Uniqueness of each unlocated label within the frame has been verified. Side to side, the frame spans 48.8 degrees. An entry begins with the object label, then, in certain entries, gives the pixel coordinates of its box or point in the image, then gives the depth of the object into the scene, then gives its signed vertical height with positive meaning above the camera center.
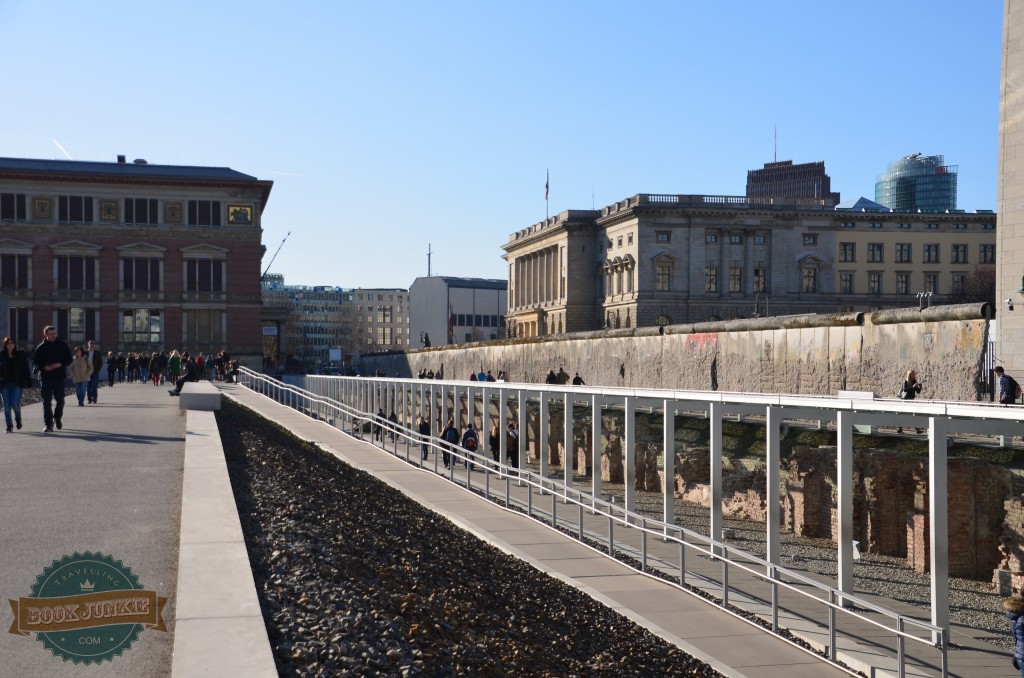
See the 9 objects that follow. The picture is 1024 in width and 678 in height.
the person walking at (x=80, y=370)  29.25 -1.04
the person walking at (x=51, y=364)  20.17 -0.61
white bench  29.56 -1.84
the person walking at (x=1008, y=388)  25.14 -1.33
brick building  89.31 +6.03
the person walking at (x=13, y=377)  20.27 -0.84
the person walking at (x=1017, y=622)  11.39 -3.01
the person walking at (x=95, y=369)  31.78 -1.11
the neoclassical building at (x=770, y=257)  107.56 +7.09
